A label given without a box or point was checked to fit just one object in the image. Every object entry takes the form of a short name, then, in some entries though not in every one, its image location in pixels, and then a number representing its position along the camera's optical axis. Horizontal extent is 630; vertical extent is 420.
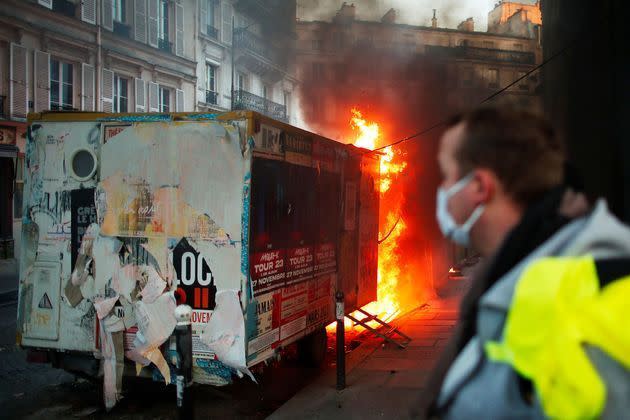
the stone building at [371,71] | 16.50
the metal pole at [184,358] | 3.87
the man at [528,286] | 1.20
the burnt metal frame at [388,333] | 7.73
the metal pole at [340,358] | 6.01
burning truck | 4.94
